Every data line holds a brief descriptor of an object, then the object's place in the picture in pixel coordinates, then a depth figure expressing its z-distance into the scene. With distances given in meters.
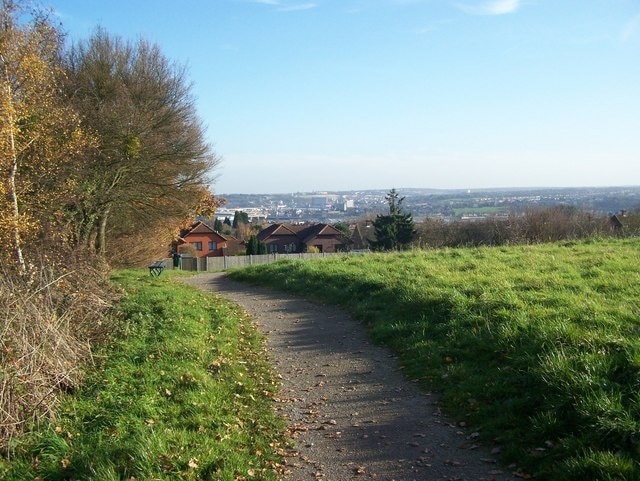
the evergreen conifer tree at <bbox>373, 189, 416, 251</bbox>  48.91
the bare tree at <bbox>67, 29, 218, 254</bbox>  21.08
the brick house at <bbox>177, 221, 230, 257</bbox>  58.88
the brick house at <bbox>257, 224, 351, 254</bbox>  70.50
